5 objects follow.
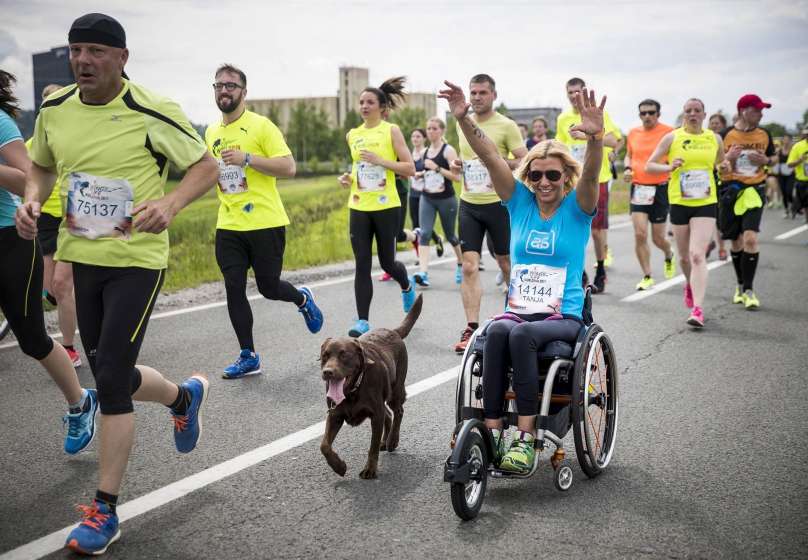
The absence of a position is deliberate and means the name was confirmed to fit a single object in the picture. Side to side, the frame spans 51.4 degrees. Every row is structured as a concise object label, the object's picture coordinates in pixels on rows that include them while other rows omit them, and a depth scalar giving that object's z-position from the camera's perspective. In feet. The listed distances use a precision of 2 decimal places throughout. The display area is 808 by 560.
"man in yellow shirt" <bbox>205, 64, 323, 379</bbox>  21.58
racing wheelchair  12.70
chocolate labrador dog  13.83
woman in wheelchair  13.78
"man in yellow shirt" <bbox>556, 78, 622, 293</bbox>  35.17
